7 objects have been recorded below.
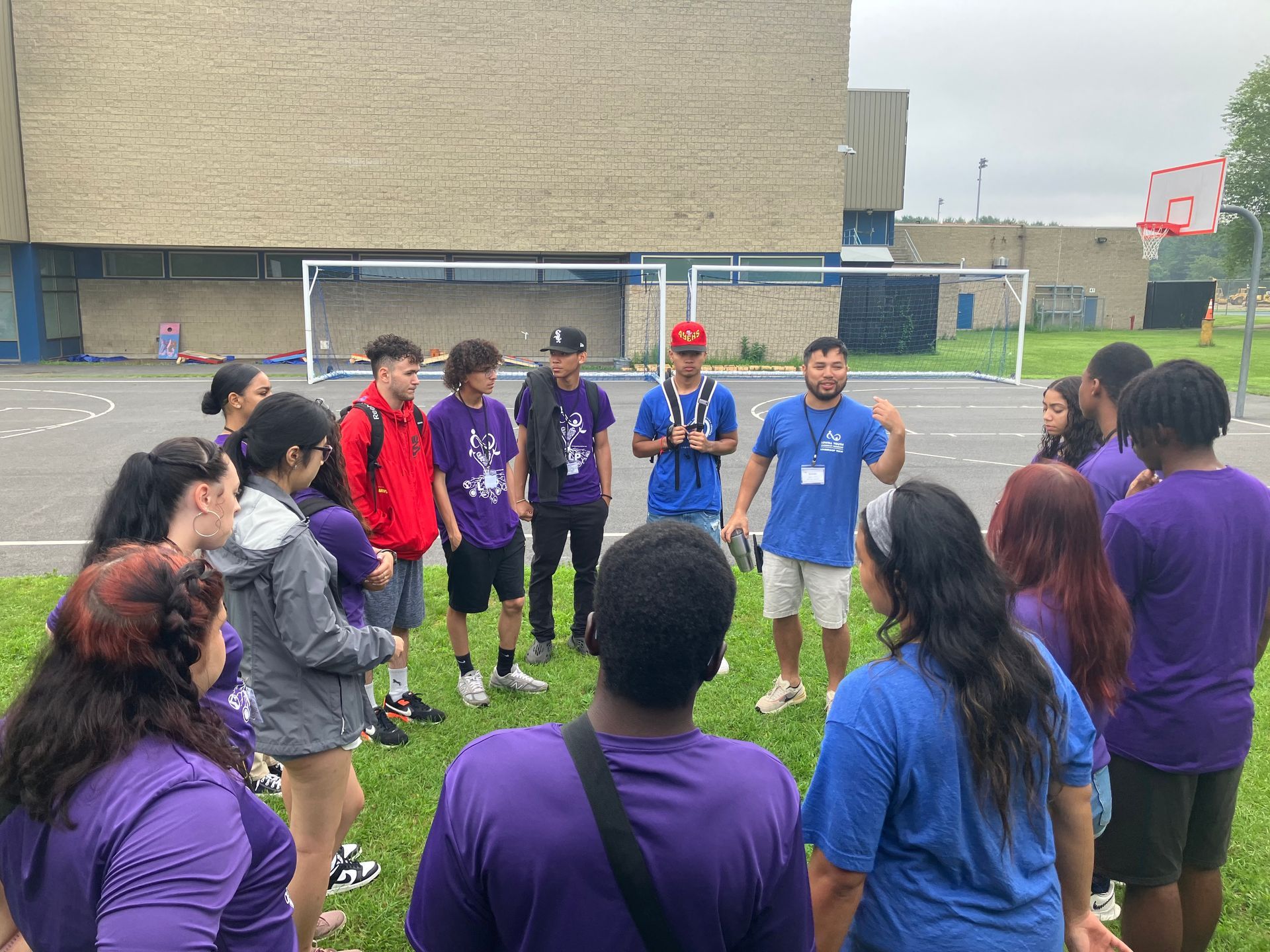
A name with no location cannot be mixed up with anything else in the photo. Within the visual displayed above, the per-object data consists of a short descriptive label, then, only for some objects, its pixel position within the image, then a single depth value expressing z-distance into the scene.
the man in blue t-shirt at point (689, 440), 5.96
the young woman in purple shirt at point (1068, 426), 4.88
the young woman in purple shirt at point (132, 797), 1.52
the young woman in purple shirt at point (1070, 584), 2.46
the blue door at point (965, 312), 37.12
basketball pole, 16.69
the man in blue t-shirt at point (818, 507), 5.22
